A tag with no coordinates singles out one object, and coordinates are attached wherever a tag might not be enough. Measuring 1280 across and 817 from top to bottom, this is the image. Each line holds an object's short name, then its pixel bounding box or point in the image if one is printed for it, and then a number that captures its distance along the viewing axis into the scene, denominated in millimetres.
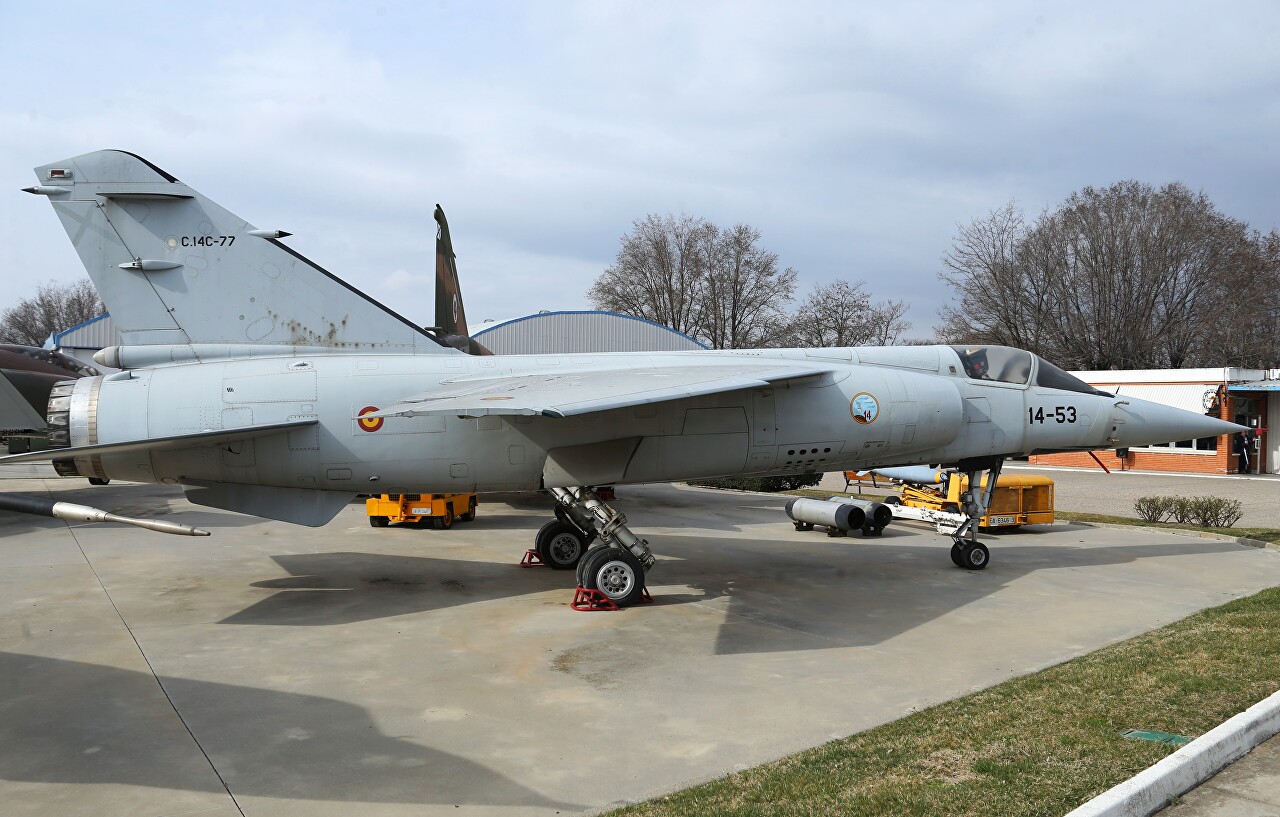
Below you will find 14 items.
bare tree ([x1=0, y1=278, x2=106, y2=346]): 81875
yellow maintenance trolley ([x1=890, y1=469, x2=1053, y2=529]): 14695
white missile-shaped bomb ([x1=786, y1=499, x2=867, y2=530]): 14156
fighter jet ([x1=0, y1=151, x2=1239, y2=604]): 8750
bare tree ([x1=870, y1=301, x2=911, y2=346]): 60531
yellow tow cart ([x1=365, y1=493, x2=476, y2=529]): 14773
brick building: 30562
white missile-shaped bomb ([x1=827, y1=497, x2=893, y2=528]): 14347
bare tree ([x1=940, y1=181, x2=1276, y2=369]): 46281
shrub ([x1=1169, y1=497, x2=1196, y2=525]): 15586
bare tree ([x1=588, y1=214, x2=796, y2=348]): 57594
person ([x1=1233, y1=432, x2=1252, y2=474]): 31438
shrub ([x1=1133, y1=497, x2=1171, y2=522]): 16000
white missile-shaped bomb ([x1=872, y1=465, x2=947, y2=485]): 15922
